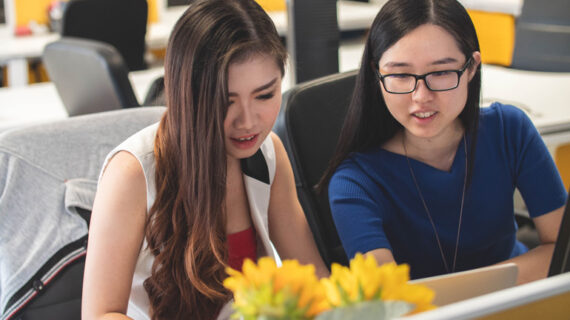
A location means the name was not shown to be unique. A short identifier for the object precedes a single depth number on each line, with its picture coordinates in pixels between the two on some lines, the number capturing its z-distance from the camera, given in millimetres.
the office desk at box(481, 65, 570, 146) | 2334
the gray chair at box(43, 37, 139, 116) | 2249
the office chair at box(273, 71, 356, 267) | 1945
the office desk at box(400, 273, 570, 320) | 1115
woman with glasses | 1752
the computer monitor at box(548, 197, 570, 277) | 1335
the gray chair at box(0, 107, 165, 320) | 1739
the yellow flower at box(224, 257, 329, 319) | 1053
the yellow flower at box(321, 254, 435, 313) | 1082
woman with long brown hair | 1620
